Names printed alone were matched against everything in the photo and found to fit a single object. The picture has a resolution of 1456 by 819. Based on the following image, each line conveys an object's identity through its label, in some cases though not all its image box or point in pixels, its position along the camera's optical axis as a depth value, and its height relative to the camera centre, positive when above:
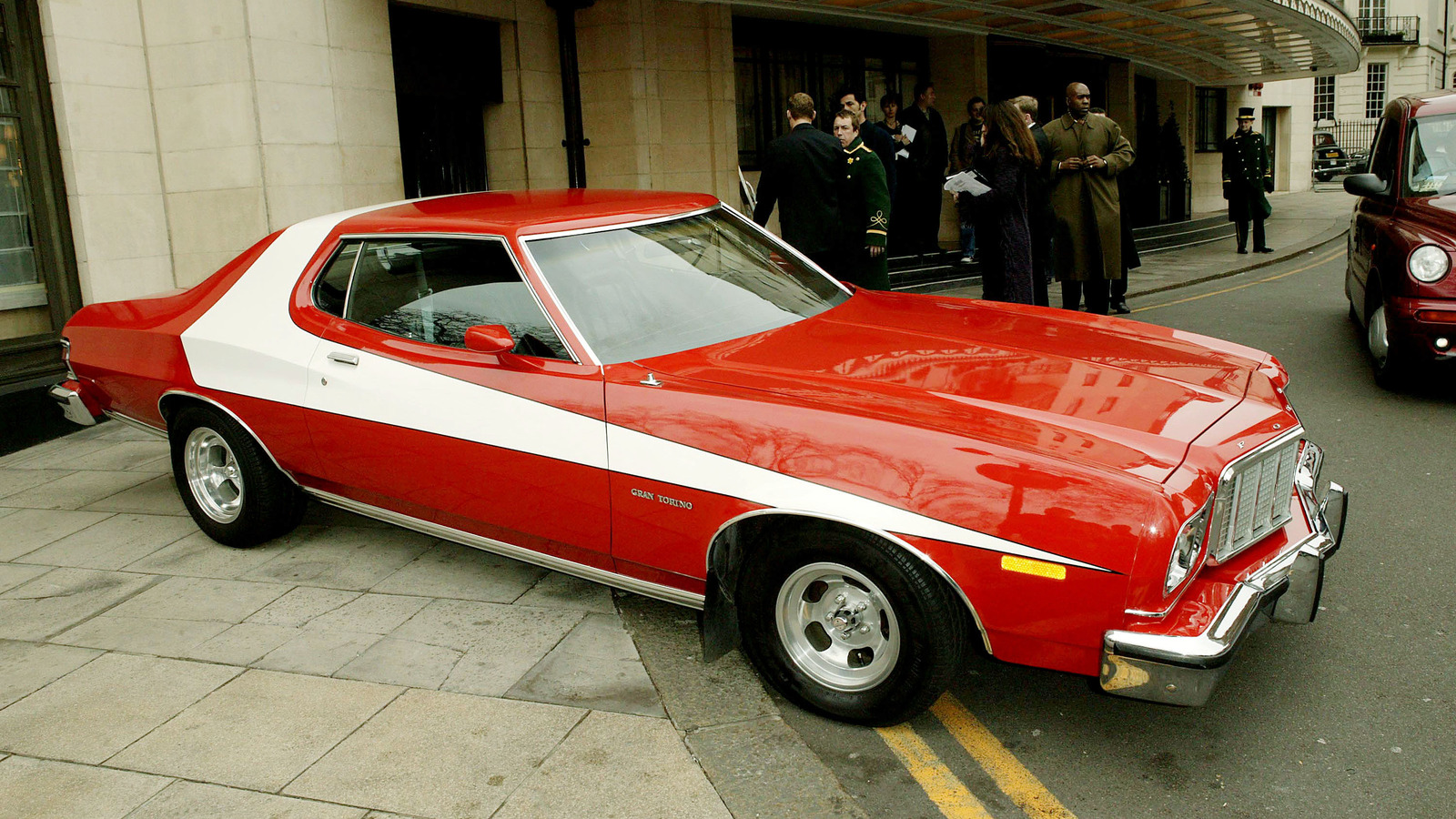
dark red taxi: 6.42 -0.35
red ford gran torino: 2.85 -0.67
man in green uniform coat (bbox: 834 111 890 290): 7.31 +0.02
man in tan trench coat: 9.03 +0.08
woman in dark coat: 8.02 +0.01
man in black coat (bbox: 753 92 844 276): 7.29 +0.20
